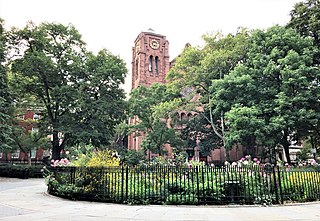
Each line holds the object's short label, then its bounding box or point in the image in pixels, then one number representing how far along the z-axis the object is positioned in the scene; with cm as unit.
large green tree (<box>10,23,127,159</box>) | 2406
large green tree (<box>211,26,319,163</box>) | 1806
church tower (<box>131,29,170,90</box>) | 4290
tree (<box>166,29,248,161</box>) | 2389
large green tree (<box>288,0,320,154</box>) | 1915
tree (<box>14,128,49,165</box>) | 2931
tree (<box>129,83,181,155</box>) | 3022
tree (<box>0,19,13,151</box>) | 2025
